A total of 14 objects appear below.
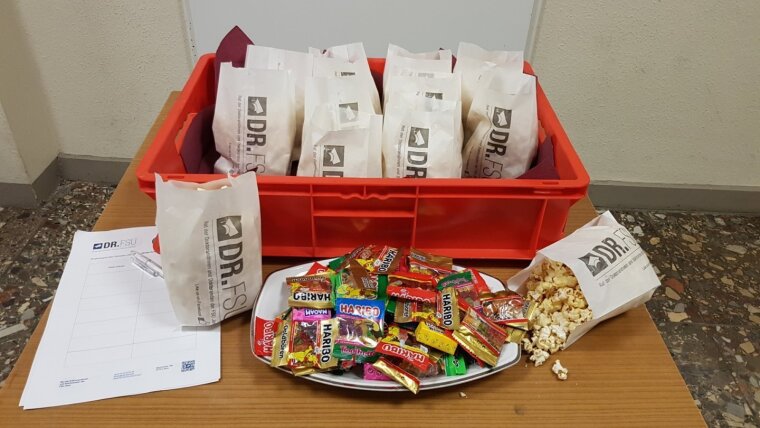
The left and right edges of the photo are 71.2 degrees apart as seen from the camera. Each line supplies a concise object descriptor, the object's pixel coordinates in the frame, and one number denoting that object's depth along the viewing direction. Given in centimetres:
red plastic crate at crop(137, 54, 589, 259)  61
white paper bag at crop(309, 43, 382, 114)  78
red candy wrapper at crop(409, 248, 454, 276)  60
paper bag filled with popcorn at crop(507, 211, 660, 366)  58
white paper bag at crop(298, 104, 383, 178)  66
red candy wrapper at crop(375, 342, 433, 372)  51
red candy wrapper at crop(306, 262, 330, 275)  61
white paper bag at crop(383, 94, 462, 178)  68
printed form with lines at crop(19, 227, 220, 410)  54
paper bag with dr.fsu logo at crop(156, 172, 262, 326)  52
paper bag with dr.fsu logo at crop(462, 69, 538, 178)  73
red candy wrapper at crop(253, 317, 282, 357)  54
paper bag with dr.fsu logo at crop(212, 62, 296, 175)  71
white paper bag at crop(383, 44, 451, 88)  80
